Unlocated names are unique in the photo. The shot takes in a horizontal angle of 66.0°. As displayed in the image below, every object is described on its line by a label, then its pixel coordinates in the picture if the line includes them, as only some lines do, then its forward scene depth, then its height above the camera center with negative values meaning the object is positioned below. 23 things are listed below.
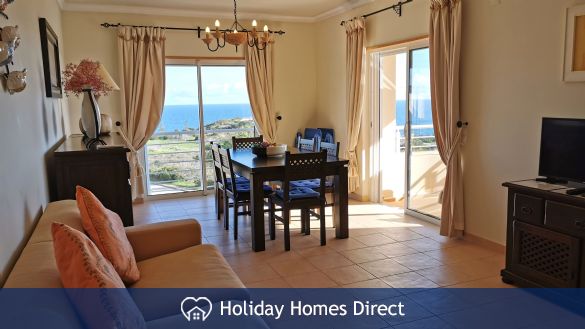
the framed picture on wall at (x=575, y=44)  3.21 +0.50
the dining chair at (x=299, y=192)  4.06 -0.72
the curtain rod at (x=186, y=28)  6.10 +1.25
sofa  1.57 -0.80
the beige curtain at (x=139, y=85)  5.93 +0.47
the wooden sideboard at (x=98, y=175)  3.19 -0.39
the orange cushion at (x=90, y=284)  1.38 -0.52
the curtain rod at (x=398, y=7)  5.00 +1.24
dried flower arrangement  3.91 +0.37
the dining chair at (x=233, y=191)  4.43 -0.74
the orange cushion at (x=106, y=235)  2.14 -0.55
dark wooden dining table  4.11 -0.60
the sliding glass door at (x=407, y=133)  4.97 -0.21
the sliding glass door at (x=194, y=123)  6.46 -0.05
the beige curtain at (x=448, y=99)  4.21 +0.16
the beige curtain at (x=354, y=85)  5.75 +0.41
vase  3.71 +0.04
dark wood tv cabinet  2.83 -0.82
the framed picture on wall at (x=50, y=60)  3.48 +0.52
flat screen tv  2.98 -0.25
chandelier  4.08 +0.77
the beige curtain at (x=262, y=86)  6.61 +0.48
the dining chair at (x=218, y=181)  4.84 -0.70
